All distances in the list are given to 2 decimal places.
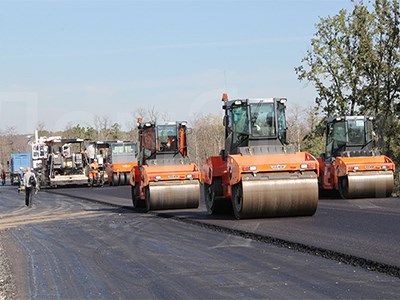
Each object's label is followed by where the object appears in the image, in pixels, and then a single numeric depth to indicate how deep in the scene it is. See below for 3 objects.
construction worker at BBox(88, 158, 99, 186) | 45.19
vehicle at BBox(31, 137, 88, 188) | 44.62
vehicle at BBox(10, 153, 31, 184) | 60.34
